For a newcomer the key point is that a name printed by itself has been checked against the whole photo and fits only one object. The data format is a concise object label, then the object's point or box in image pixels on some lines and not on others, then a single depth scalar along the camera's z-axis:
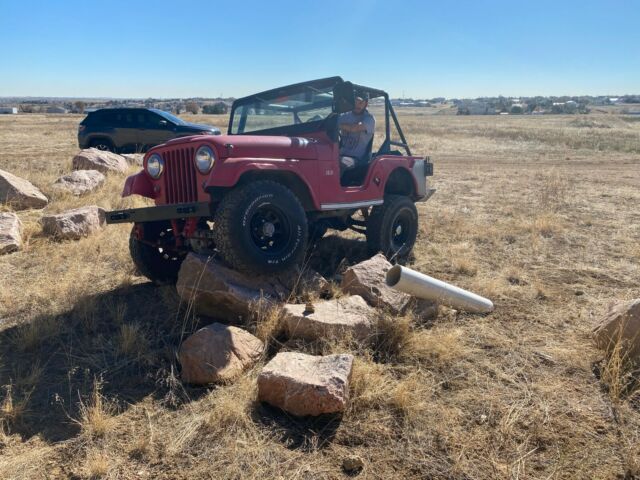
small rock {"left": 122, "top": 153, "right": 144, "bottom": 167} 13.50
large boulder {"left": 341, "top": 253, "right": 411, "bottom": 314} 4.70
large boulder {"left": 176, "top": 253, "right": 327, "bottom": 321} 4.42
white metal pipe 4.58
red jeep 4.46
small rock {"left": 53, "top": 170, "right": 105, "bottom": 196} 9.83
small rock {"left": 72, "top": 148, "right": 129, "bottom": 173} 11.87
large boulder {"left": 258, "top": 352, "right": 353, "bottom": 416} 3.25
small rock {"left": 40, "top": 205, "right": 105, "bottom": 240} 7.03
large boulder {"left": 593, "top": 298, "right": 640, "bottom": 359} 3.84
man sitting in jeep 6.21
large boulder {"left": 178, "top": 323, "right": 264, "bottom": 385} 3.70
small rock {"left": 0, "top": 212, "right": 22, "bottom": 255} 6.64
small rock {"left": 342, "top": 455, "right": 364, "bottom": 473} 2.92
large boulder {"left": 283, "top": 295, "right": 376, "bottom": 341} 4.14
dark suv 15.49
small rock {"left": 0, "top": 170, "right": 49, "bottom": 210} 8.76
